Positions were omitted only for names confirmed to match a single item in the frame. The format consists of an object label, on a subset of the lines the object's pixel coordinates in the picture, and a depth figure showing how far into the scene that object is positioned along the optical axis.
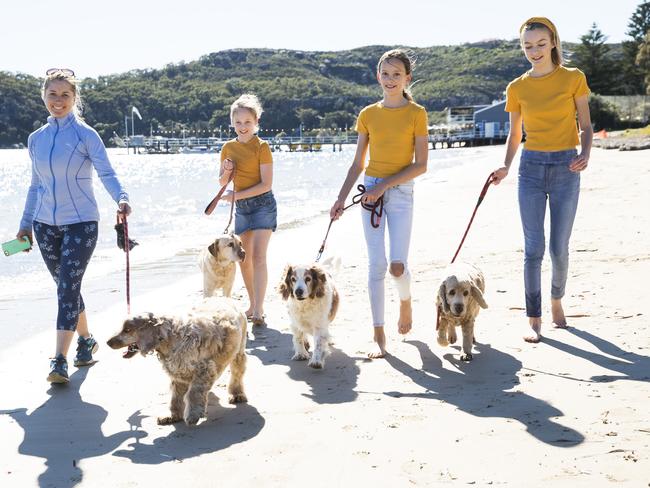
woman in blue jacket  5.36
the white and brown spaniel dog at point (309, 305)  5.61
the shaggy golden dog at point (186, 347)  4.37
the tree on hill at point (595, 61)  84.56
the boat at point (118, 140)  151.88
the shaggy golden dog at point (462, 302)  5.53
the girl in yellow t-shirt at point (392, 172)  5.64
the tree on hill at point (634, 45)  82.16
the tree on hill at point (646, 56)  61.03
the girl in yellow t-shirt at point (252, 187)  6.91
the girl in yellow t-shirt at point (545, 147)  5.71
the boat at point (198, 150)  140.50
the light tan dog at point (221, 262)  6.76
